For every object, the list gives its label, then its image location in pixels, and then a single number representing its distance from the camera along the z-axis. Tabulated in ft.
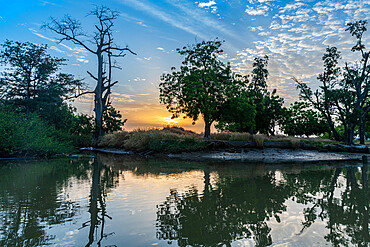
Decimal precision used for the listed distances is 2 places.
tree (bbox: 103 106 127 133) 134.04
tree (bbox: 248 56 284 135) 117.60
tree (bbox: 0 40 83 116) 89.20
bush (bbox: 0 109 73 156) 42.39
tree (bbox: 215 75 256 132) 73.56
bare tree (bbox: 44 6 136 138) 96.07
